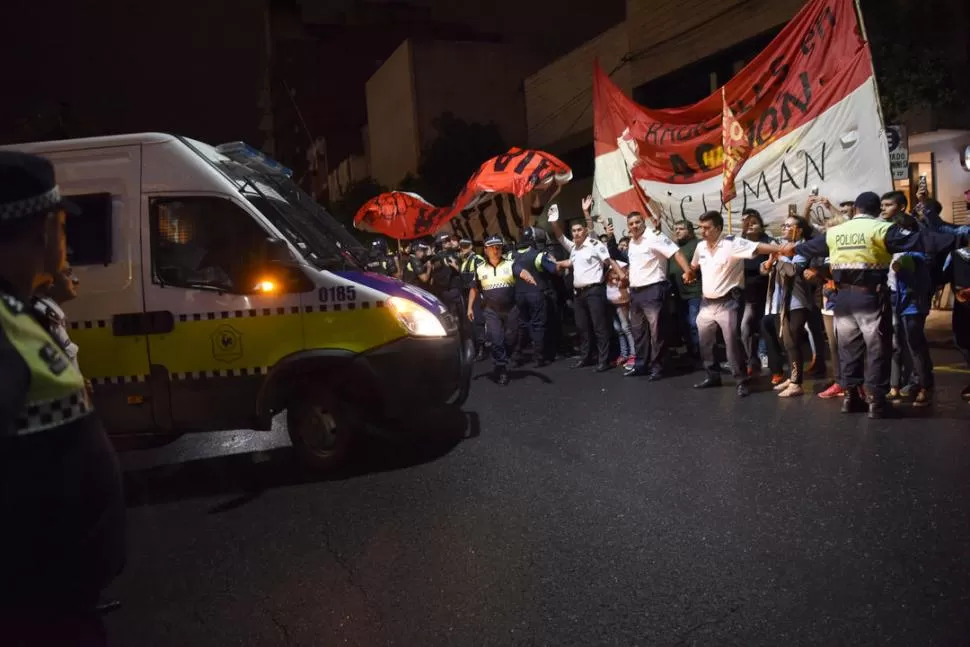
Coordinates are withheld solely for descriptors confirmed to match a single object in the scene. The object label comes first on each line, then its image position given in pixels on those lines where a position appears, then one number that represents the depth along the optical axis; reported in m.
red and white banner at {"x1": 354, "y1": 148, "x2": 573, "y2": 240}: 11.70
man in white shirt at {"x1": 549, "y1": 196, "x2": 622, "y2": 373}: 9.64
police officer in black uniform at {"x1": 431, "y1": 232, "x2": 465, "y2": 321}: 10.87
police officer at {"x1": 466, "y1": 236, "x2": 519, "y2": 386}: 9.44
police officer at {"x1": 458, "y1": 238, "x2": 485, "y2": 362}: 10.37
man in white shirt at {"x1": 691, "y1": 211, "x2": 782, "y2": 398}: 7.49
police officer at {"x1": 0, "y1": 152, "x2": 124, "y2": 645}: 1.61
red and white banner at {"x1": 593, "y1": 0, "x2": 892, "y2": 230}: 6.86
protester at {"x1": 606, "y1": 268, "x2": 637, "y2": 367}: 9.46
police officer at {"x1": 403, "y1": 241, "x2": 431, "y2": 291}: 10.80
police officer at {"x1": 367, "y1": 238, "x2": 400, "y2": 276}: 6.14
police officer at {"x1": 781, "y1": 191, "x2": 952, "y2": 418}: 5.95
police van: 5.25
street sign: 9.04
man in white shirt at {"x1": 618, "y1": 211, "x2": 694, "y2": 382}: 8.55
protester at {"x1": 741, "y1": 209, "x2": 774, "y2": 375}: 7.89
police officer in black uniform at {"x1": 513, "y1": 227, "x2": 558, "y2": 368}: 10.38
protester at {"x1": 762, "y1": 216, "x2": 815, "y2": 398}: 7.22
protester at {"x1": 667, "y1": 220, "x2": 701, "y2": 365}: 9.01
